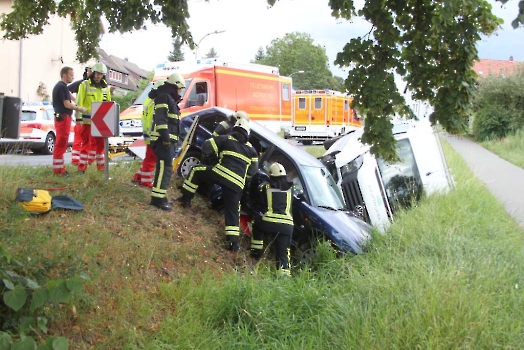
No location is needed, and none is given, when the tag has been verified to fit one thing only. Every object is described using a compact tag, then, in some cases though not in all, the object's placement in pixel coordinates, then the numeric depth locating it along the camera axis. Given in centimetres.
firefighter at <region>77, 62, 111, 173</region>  792
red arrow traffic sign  698
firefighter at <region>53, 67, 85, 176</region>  754
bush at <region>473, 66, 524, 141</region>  3078
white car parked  1647
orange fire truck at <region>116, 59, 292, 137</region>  1360
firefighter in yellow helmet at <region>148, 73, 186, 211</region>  668
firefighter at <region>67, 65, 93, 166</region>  805
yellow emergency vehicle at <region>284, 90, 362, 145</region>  2809
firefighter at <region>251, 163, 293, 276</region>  644
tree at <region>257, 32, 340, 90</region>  8269
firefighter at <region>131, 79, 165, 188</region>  743
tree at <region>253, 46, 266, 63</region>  10075
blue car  692
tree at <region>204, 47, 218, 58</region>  8202
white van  876
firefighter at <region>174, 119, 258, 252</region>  645
